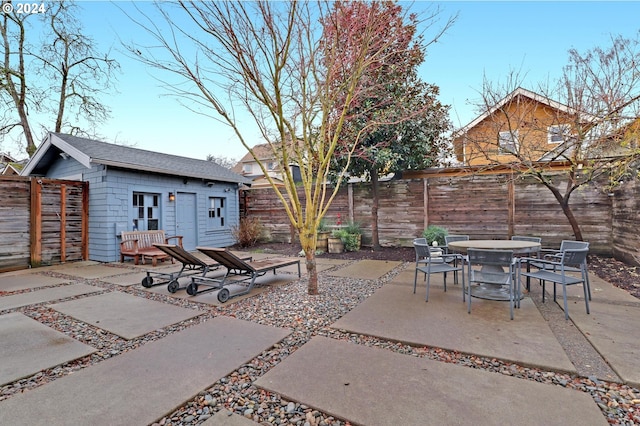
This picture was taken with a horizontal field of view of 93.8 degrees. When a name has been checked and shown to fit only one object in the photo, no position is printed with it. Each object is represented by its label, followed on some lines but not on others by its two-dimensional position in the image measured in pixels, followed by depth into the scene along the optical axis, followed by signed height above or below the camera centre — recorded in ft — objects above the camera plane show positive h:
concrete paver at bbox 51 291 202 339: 10.56 -3.91
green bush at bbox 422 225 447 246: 24.31 -1.92
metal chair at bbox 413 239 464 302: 13.17 -2.31
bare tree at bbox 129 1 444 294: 11.69 +6.55
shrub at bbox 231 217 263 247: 33.81 -2.05
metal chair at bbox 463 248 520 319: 11.26 -2.86
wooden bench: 23.70 -2.29
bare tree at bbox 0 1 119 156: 42.80 +21.86
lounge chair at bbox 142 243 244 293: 14.96 -2.46
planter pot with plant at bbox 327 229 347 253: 27.86 -2.66
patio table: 12.42 -1.60
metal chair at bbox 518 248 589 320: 10.86 -2.37
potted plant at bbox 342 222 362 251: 28.09 -2.41
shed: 24.85 +2.42
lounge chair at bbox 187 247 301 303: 13.65 -2.82
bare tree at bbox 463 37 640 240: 18.39 +6.61
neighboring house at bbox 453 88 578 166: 20.53 +6.72
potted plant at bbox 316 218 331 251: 28.43 -2.58
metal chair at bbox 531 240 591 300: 13.54 -1.80
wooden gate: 21.76 -0.33
